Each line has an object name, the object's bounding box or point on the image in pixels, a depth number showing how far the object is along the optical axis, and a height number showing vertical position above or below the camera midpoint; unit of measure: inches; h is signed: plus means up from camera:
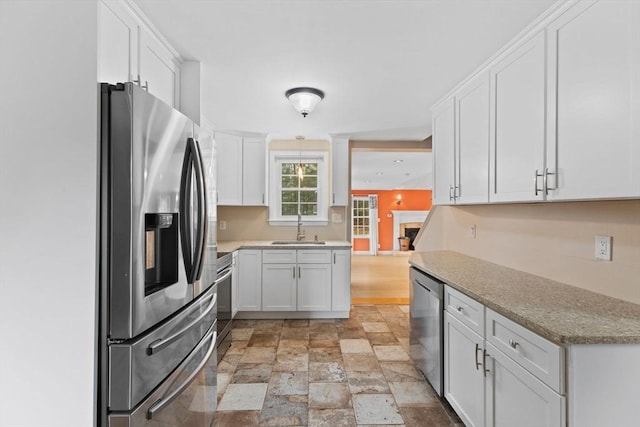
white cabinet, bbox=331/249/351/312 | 156.5 -34.8
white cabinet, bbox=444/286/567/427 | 47.5 -28.7
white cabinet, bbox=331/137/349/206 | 174.1 +24.1
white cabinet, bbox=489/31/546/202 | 67.1 +21.3
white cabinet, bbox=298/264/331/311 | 156.6 -35.5
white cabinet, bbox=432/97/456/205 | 108.0 +22.2
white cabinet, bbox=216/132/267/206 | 169.6 +22.7
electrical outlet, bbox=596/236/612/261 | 64.0 -6.4
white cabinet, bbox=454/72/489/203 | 87.7 +21.6
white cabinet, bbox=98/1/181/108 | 56.5 +33.0
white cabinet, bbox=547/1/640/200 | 48.8 +19.5
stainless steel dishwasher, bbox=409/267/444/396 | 85.9 -32.8
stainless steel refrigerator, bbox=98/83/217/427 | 46.3 -8.1
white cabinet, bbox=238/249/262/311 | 155.3 -34.5
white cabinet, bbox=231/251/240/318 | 143.1 -33.8
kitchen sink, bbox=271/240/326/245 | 170.6 -15.8
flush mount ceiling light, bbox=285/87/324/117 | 105.9 +38.9
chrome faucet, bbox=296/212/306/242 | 181.0 -11.8
